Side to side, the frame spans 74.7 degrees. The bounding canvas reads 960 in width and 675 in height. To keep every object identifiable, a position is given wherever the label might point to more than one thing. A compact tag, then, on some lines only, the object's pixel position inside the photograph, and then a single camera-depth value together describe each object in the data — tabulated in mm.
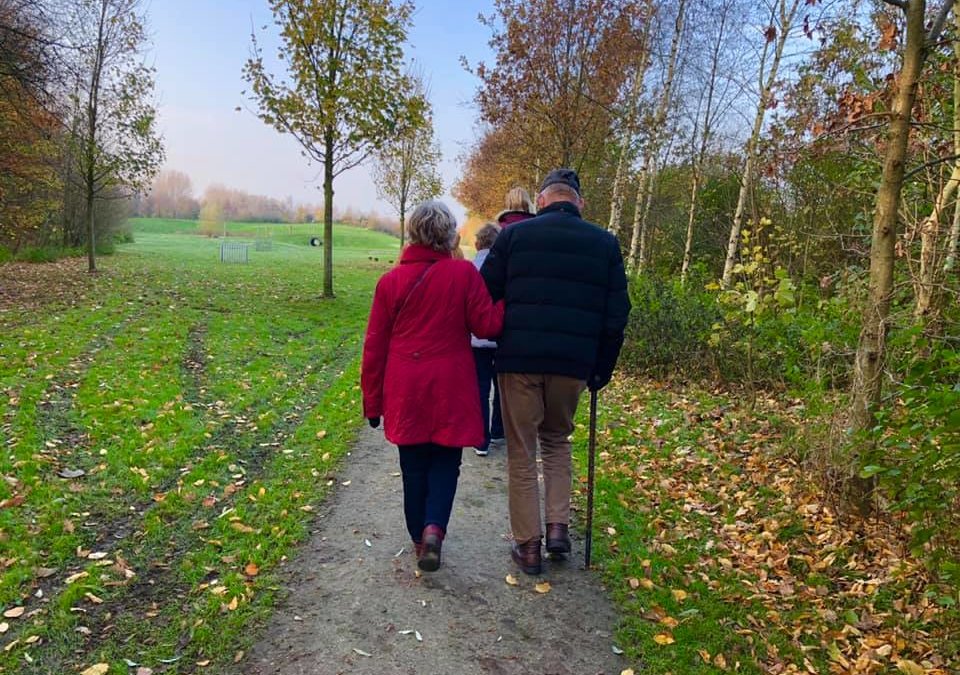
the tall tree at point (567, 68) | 13250
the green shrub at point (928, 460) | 3105
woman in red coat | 3574
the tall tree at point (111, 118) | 19422
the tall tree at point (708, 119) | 16438
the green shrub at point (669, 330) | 8820
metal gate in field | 35094
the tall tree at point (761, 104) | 12055
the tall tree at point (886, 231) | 3871
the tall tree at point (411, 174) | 32688
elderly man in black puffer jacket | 3574
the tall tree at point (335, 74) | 15555
